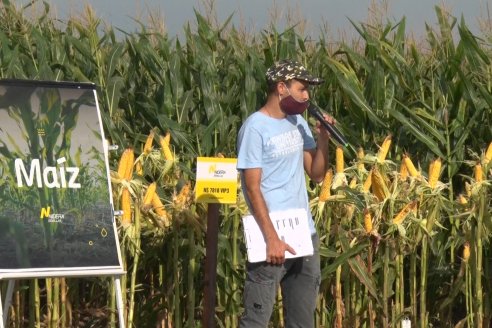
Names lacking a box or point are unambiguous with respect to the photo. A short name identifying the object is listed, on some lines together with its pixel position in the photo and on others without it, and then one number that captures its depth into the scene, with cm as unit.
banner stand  1331
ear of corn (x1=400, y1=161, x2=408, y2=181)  1517
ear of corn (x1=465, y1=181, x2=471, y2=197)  1528
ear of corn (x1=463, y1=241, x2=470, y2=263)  1549
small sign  1303
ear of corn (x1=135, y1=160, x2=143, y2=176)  1552
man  1212
